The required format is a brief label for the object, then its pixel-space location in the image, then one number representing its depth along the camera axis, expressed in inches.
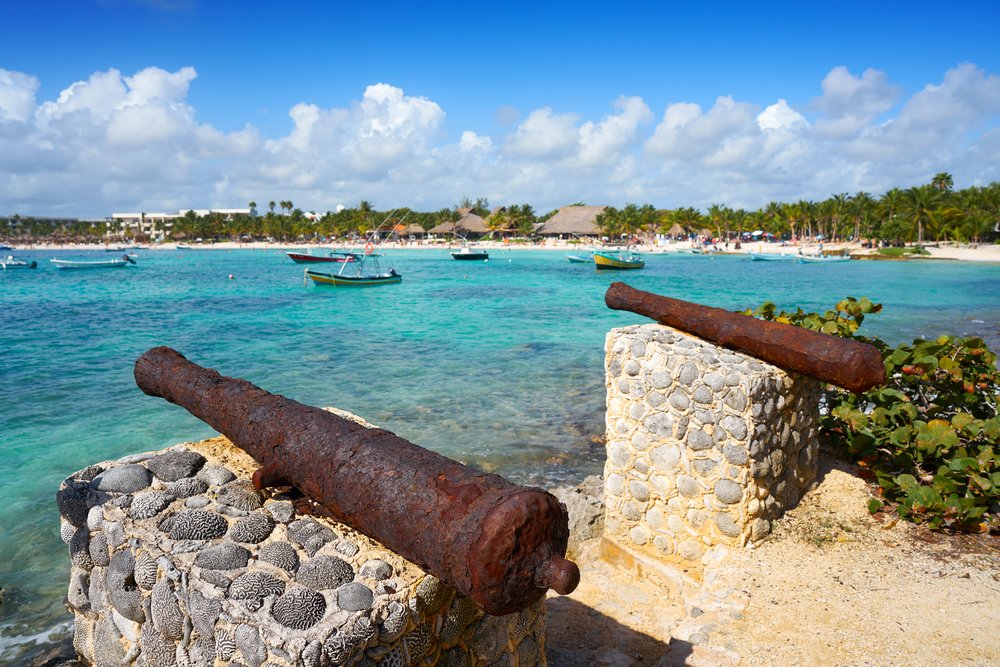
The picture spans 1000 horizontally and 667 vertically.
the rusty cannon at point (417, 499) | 87.7
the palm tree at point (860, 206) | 3629.4
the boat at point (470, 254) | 3083.2
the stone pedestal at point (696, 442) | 212.2
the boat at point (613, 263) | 2520.7
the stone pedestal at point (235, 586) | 99.8
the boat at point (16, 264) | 2918.6
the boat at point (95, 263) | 2839.6
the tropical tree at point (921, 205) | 3038.9
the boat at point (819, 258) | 2942.9
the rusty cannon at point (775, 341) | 188.1
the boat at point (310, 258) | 2632.9
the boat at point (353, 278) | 1895.9
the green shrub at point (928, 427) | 217.8
